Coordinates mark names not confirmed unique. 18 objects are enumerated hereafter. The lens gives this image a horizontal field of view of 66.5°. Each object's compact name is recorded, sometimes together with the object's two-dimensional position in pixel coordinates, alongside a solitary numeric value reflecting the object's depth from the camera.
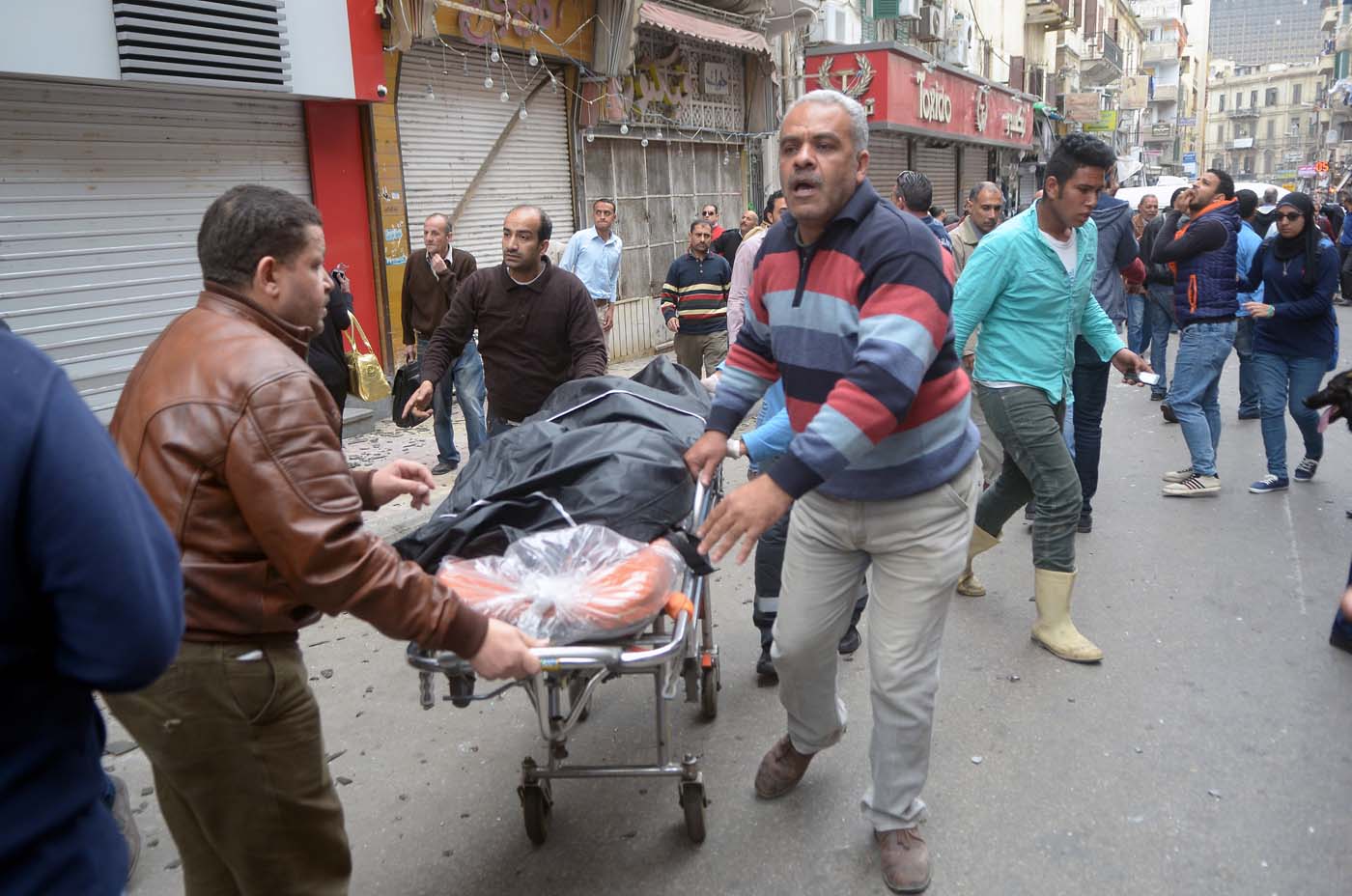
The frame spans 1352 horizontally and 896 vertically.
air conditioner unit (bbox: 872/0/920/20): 20.33
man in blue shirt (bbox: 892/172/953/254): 6.49
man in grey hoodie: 5.76
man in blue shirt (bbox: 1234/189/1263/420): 7.94
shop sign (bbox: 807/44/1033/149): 18.08
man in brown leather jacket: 1.90
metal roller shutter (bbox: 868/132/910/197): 21.00
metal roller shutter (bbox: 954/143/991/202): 27.61
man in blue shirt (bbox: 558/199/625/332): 9.72
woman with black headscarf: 6.68
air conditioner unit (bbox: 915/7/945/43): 22.23
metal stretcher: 2.45
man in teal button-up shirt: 4.36
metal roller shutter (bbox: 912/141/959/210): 24.31
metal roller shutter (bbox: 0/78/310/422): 7.00
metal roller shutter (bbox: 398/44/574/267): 10.02
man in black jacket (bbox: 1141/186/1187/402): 9.96
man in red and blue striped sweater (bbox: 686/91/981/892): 2.42
